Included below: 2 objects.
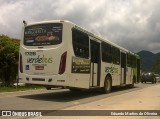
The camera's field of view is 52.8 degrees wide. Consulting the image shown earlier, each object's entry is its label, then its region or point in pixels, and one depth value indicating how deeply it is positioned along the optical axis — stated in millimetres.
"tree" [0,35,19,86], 10869
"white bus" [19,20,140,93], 6793
